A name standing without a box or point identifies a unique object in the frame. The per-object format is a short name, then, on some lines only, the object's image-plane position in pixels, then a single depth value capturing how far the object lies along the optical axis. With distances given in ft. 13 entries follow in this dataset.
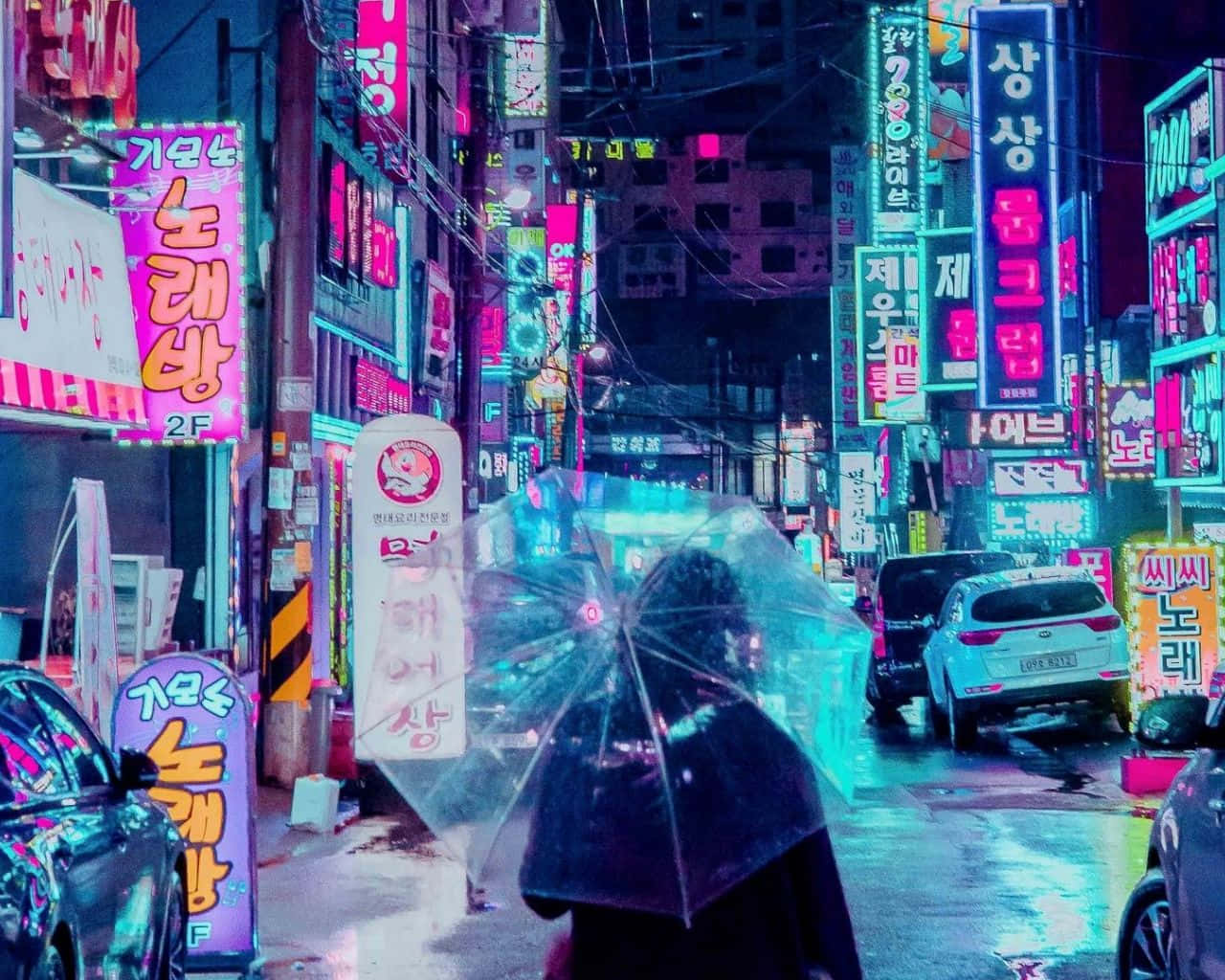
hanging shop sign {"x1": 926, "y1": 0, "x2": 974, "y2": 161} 107.65
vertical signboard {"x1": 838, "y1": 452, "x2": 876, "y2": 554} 167.84
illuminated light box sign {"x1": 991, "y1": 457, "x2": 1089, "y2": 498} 99.45
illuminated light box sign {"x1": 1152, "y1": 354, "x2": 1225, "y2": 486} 73.46
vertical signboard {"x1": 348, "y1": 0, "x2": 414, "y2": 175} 75.92
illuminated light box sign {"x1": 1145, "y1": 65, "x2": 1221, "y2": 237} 74.08
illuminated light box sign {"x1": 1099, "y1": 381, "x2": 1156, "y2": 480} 88.02
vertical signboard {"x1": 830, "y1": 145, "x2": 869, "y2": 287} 193.67
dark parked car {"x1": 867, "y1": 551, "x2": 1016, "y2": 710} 76.69
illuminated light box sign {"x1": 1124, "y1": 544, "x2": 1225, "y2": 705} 57.41
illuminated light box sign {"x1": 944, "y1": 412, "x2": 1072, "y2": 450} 99.86
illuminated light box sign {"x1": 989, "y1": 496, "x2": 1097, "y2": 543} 99.81
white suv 64.18
